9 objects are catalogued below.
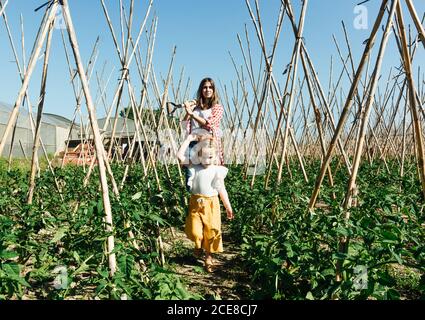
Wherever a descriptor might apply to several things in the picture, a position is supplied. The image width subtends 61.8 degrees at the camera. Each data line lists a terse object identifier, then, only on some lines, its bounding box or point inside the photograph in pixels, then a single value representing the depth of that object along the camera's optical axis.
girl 2.89
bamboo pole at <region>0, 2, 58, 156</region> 2.08
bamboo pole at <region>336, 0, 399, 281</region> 1.95
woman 3.09
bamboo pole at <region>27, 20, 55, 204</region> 2.50
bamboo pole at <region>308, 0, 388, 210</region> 1.91
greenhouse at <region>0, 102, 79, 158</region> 13.64
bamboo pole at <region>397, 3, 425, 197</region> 1.85
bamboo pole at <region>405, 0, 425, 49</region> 1.81
